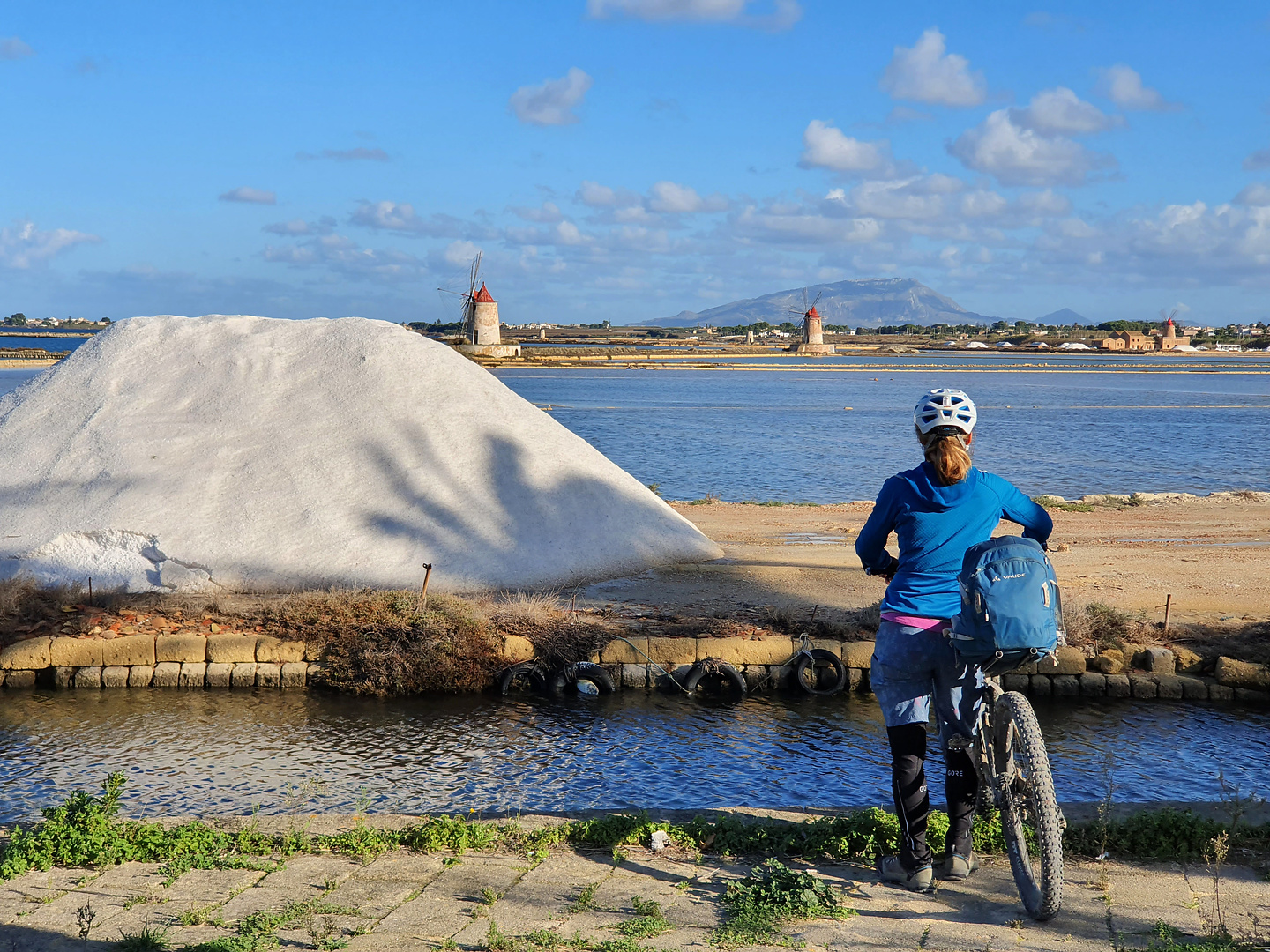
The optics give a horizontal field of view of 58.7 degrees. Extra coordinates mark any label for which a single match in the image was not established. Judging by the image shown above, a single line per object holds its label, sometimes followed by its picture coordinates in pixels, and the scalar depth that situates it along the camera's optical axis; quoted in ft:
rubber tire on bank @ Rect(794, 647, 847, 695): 31.91
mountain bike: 12.99
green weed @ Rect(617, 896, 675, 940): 12.76
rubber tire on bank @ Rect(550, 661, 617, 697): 31.68
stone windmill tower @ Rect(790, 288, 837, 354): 501.15
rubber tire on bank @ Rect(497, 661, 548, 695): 31.76
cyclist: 13.76
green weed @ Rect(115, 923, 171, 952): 12.28
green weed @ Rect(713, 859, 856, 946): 12.77
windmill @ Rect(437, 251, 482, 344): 343.05
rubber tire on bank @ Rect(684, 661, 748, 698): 31.73
